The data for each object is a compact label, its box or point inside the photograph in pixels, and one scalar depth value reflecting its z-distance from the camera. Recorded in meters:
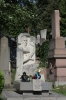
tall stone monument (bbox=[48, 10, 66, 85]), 16.30
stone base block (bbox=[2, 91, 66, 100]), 9.48
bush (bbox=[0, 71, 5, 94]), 9.77
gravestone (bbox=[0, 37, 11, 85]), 13.81
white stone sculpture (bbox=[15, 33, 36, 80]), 12.94
